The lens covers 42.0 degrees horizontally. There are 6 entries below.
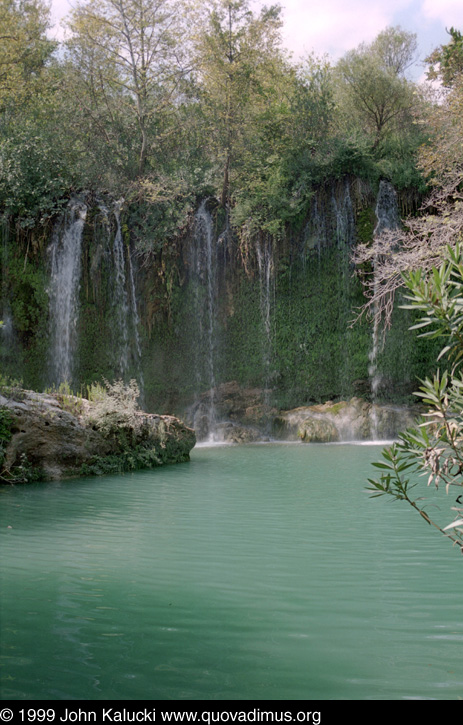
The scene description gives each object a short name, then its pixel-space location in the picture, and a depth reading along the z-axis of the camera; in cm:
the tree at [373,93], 2583
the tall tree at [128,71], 2178
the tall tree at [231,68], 2177
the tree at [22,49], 2438
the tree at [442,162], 1097
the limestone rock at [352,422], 1802
